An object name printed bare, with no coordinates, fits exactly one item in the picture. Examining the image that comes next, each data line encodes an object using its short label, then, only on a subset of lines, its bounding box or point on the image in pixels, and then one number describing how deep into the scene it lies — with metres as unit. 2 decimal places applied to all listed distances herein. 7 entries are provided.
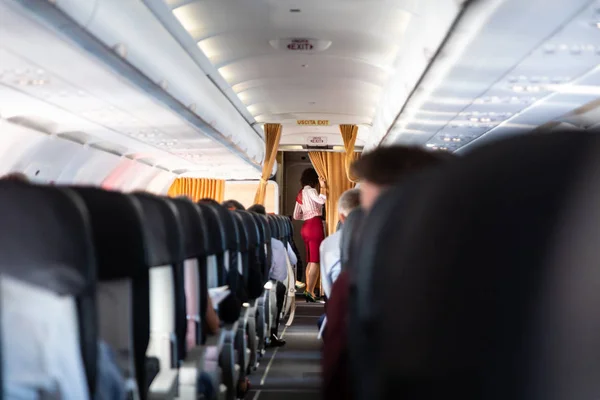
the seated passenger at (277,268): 8.34
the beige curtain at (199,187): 18.06
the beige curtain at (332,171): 16.53
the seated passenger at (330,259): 6.05
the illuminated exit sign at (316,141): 16.34
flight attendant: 13.84
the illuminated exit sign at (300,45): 8.67
